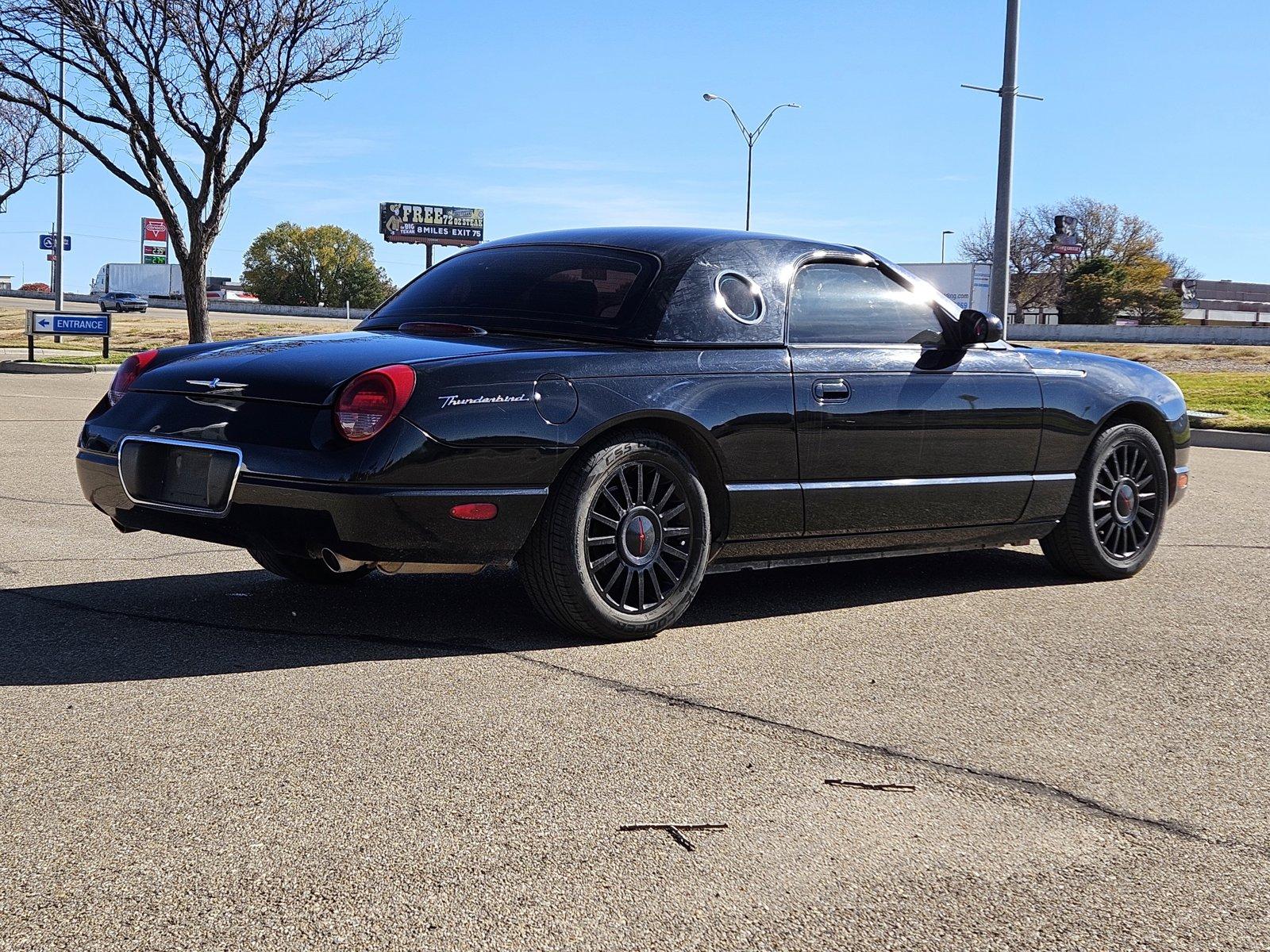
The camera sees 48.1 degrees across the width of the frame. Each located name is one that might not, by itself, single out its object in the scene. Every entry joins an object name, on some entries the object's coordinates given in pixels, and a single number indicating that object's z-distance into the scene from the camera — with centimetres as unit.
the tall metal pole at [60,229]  4125
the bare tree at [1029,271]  8956
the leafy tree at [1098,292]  7819
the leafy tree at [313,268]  11000
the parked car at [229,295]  10718
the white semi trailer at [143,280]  10875
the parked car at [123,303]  7038
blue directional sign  2822
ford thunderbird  460
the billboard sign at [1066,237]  8781
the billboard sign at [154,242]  10032
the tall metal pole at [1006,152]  2028
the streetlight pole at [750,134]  4484
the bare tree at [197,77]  2512
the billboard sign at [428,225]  11350
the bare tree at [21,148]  4134
